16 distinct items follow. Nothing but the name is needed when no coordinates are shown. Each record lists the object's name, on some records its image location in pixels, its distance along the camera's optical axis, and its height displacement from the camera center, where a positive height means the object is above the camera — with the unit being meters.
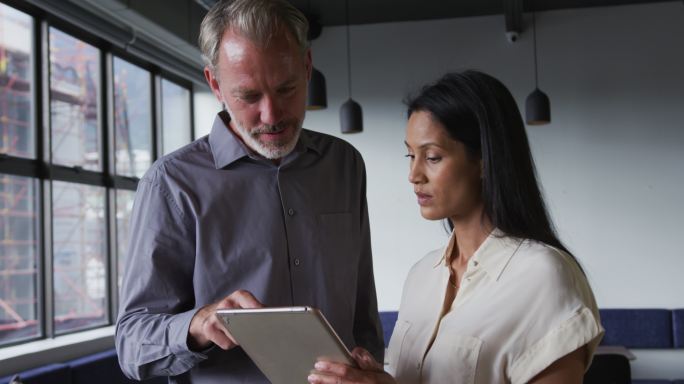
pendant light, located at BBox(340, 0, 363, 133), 6.24 +0.81
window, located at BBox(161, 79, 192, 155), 7.87 +1.12
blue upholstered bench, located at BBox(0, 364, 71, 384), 4.55 -0.97
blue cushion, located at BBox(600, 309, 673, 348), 7.06 -1.19
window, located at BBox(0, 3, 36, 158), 5.24 +1.02
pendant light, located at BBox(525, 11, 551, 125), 6.02 +0.81
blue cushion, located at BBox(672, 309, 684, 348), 7.02 -1.19
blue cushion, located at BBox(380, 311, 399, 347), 7.41 -1.09
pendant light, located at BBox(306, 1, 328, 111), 5.27 +0.87
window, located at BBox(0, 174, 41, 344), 5.23 -0.26
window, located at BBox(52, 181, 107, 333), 5.90 -0.29
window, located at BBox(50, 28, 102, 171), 5.86 +0.98
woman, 1.48 -0.13
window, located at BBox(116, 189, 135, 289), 6.67 +0.00
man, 1.63 -0.01
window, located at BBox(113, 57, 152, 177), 6.82 +0.97
